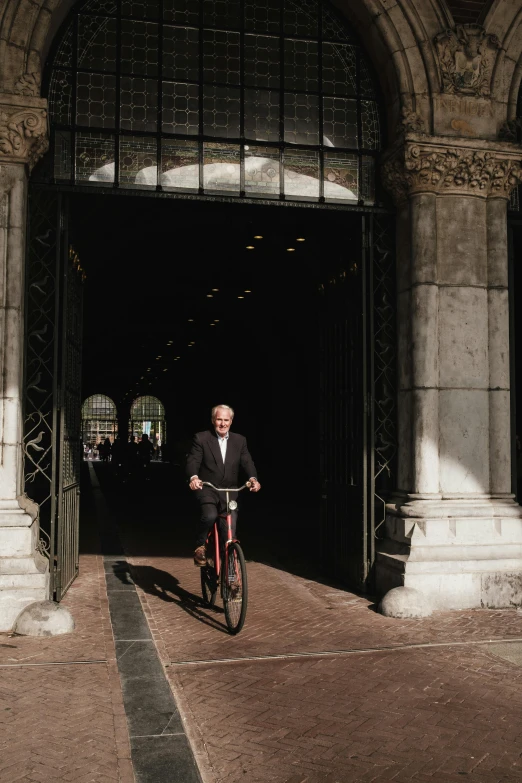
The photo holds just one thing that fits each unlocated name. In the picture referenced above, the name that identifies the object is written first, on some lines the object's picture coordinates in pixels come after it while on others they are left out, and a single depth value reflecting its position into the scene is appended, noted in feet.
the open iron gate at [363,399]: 28.71
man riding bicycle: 25.07
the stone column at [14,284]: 24.32
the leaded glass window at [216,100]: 27.50
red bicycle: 22.45
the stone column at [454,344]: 27.27
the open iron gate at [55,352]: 26.17
